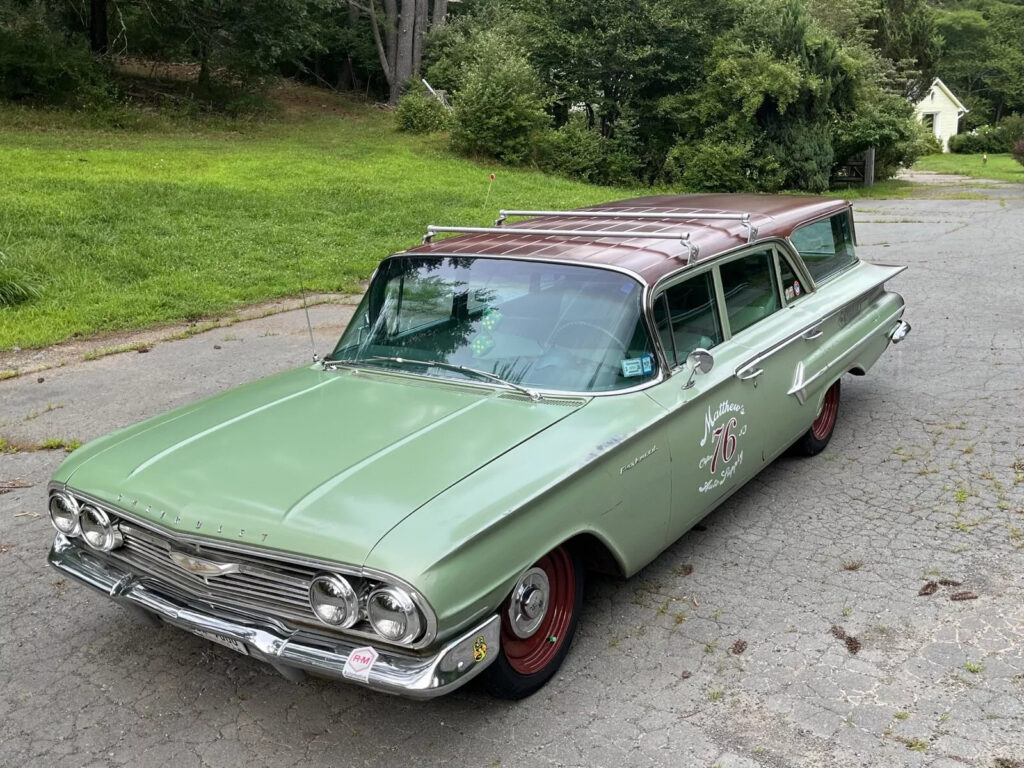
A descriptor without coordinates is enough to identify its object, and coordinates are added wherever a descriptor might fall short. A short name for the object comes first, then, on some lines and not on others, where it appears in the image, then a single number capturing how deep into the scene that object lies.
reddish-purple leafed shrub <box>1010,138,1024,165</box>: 27.25
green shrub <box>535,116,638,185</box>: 22.28
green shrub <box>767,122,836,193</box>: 22.08
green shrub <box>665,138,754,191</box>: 21.80
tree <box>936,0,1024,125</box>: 61.41
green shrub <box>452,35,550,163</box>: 21.66
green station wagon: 2.64
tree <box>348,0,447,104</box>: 29.39
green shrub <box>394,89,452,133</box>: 25.25
